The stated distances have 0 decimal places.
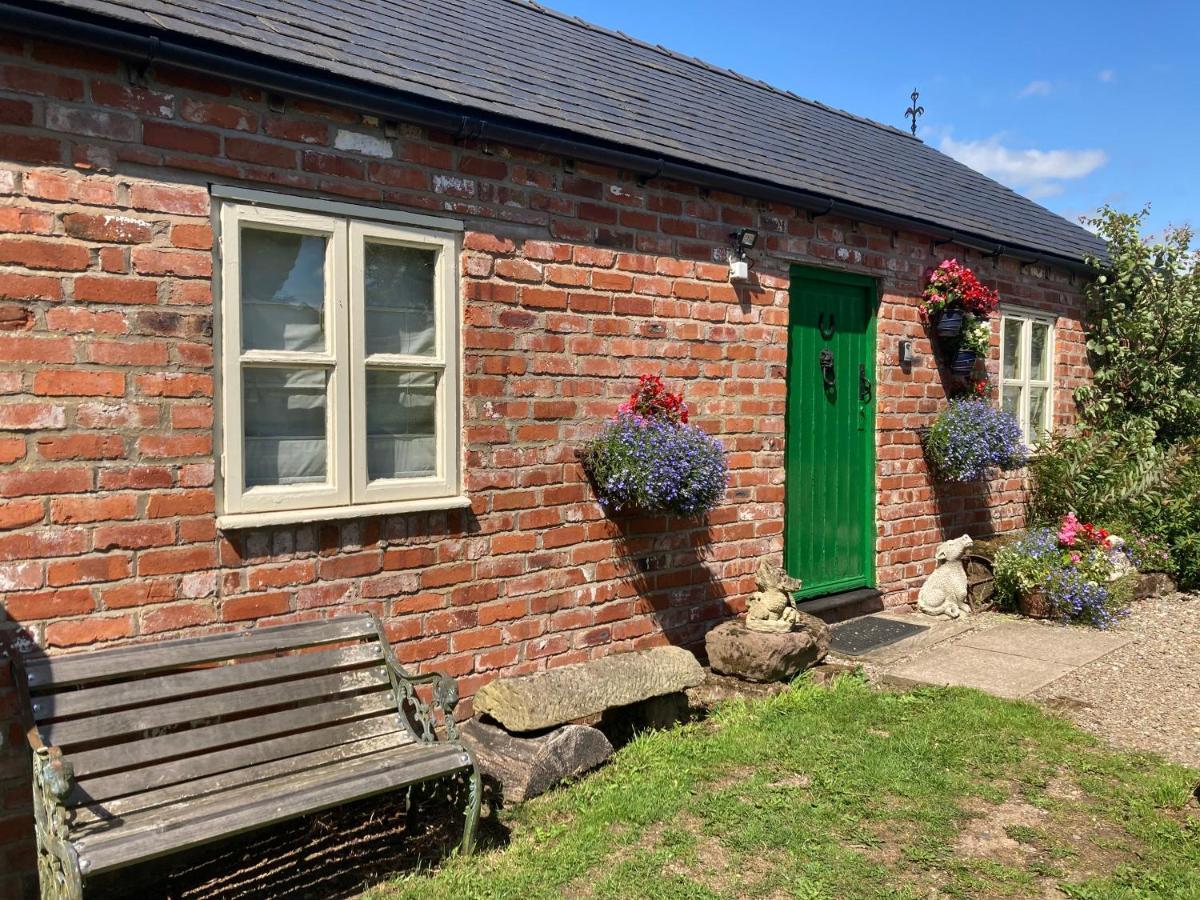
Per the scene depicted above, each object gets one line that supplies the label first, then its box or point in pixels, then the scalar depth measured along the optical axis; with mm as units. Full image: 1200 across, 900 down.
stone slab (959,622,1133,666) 6086
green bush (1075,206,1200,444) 9461
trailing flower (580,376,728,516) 4895
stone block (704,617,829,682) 5215
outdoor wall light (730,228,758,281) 5941
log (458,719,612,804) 3963
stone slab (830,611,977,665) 5977
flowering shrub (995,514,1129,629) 7020
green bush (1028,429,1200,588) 8430
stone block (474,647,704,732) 4164
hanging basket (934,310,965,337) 7461
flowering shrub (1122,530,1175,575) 8242
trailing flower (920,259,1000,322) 7406
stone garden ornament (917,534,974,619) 7352
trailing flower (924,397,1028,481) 7320
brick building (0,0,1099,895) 3465
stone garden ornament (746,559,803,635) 5449
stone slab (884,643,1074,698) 5402
